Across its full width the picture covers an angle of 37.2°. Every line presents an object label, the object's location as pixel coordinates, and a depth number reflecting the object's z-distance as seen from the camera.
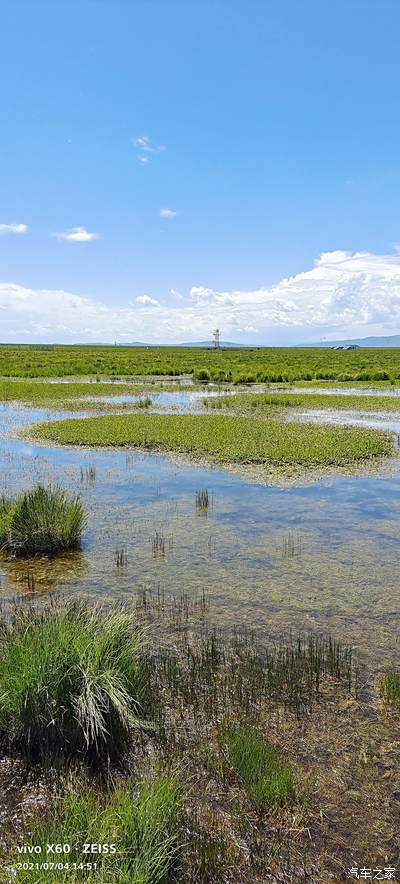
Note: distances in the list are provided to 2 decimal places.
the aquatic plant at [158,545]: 10.95
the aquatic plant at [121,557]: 10.36
